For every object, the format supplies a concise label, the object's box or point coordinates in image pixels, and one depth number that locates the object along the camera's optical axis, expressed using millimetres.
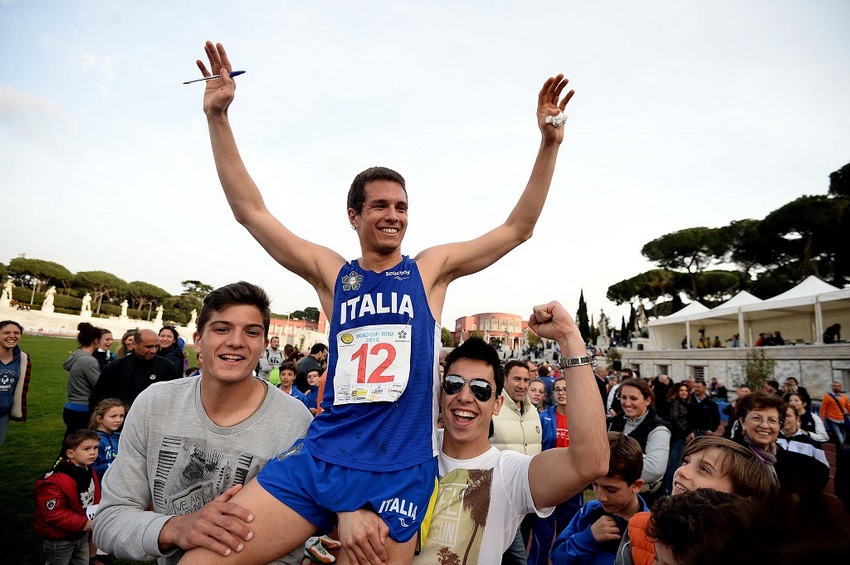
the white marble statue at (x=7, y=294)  52762
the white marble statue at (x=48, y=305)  55647
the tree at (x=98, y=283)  88125
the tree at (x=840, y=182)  39438
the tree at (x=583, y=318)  63934
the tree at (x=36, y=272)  81125
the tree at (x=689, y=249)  55531
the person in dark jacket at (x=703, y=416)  8383
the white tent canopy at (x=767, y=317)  26453
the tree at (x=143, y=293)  96344
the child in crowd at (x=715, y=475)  2598
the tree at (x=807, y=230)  38906
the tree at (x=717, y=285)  56941
